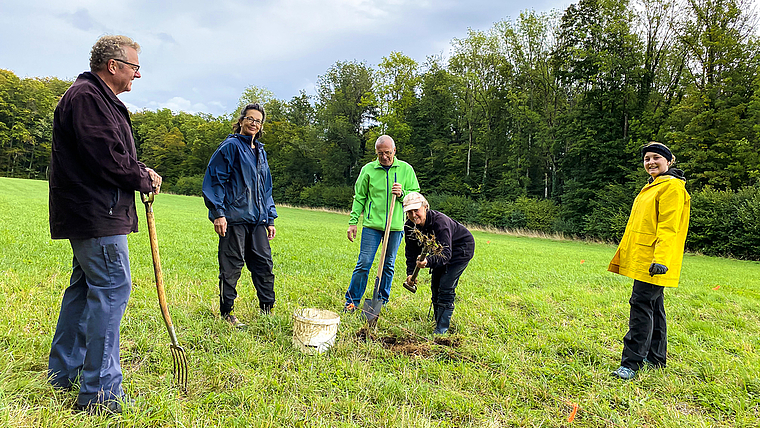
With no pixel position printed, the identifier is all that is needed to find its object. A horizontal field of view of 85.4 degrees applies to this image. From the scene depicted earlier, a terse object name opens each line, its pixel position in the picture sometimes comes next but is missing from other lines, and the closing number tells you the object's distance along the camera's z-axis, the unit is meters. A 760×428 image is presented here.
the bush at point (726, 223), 17.61
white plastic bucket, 3.80
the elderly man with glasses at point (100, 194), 2.43
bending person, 4.45
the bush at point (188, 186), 55.69
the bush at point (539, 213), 29.94
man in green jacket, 5.19
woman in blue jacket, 4.33
